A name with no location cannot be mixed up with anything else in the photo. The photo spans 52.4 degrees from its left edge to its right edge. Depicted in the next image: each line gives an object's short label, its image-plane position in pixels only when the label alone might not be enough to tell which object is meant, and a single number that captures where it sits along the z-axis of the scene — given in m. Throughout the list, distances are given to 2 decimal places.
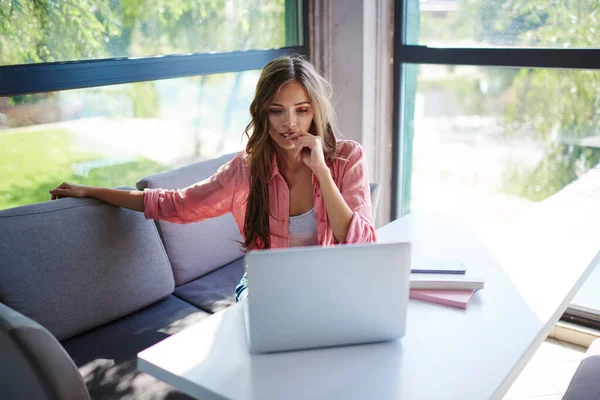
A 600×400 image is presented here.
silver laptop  1.21
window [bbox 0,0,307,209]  2.21
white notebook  1.57
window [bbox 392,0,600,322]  2.69
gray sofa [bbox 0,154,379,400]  1.83
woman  1.92
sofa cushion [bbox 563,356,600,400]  1.55
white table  1.19
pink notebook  1.51
